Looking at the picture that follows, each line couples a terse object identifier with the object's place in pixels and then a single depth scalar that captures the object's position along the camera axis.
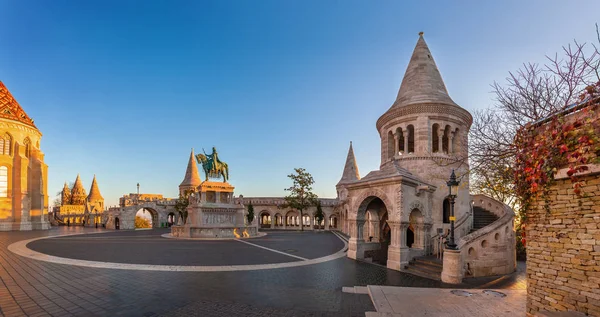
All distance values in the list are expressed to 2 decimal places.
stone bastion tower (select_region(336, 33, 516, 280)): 12.50
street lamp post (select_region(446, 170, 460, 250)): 10.53
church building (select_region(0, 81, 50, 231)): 31.34
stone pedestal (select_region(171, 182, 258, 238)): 24.92
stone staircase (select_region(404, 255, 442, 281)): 11.50
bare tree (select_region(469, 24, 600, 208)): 5.94
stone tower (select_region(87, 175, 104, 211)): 61.13
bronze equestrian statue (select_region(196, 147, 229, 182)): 28.38
